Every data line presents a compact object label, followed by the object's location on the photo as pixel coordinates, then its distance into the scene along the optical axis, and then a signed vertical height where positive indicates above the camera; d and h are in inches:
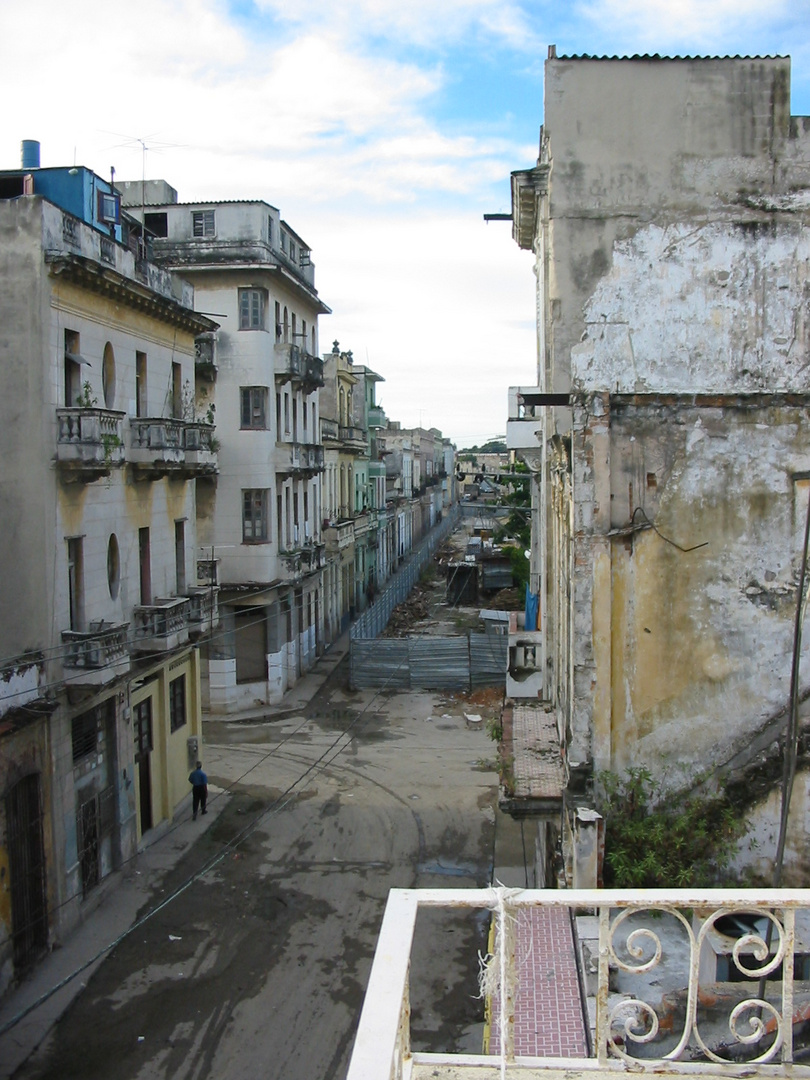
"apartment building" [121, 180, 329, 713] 1146.7 +105.8
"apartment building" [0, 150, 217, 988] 574.6 -39.6
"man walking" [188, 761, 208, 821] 810.8 -254.1
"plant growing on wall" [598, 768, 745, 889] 358.3 -134.9
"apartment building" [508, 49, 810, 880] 370.9 +33.5
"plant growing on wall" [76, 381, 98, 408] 637.8 +64.7
